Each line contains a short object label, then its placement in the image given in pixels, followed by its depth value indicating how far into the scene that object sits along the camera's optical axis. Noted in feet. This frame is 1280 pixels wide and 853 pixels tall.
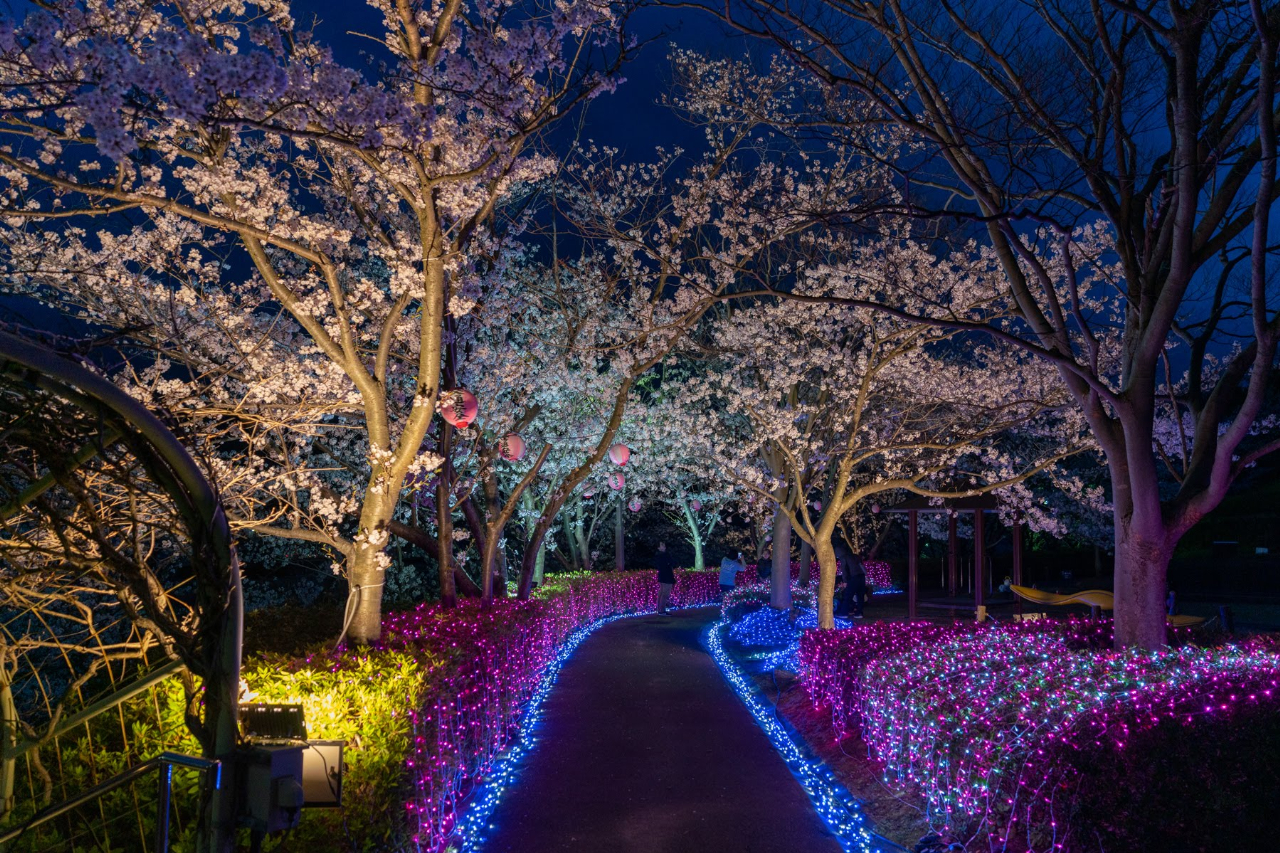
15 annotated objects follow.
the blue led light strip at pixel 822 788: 18.28
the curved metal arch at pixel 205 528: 9.85
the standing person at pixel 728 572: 80.33
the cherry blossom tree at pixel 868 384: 39.58
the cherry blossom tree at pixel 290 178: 13.38
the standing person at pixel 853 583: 63.36
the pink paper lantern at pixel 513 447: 38.73
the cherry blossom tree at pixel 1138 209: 22.24
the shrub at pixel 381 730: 13.85
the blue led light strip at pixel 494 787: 18.11
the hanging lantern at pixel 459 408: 28.04
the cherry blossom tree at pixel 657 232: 43.14
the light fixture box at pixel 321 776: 11.64
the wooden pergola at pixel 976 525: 50.72
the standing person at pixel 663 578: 73.97
